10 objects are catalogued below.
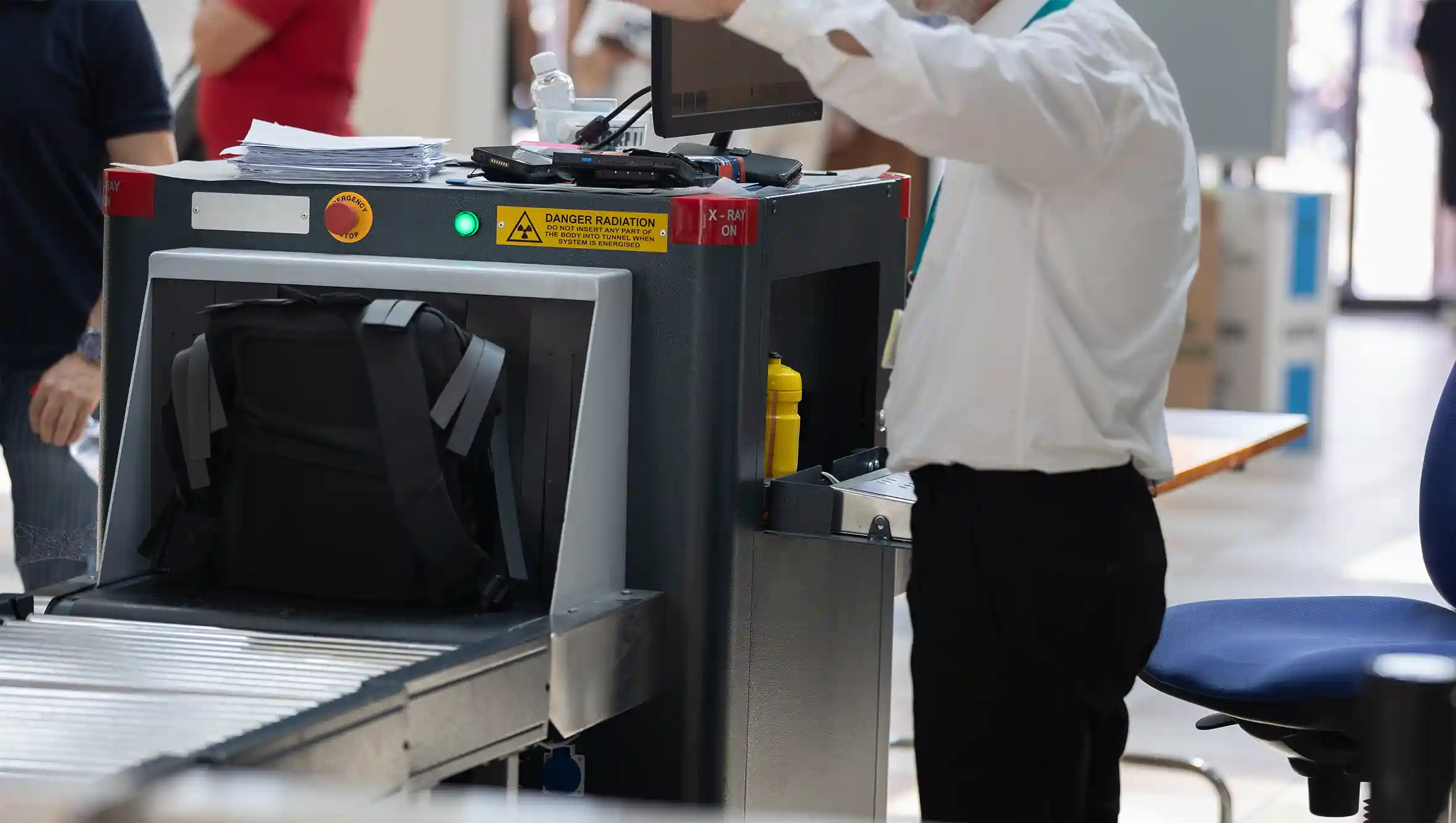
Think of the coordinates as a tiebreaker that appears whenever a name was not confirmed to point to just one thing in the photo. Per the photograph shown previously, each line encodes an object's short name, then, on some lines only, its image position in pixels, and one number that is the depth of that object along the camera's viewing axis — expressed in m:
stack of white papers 4.47
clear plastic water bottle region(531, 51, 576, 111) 5.26
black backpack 3.91
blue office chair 4.43
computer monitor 4.46
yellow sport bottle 4.44
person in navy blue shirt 5.69
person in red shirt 7.71
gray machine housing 4.21
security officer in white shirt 3.51
